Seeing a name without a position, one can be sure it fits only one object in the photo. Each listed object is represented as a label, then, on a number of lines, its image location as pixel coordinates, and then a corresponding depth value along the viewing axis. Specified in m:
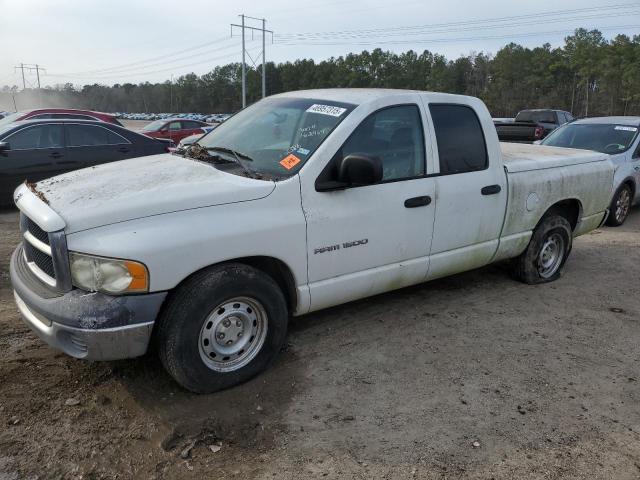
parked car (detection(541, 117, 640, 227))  8.64
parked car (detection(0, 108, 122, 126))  13.09
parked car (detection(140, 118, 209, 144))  19.83
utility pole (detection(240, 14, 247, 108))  58.44
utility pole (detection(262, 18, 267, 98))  59.61
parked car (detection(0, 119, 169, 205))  8.44
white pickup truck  2.91
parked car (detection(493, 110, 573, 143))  14.64
